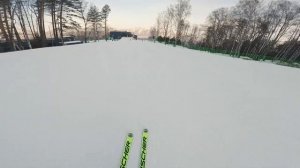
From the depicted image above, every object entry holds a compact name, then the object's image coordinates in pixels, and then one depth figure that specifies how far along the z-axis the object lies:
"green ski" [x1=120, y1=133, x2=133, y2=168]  2.22
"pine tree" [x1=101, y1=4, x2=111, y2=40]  49.63
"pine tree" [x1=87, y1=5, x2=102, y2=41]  46.80
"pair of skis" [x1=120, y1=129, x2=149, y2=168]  2.22
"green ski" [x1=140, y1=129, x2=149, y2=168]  2.26
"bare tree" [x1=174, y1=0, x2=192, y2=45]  40.75
